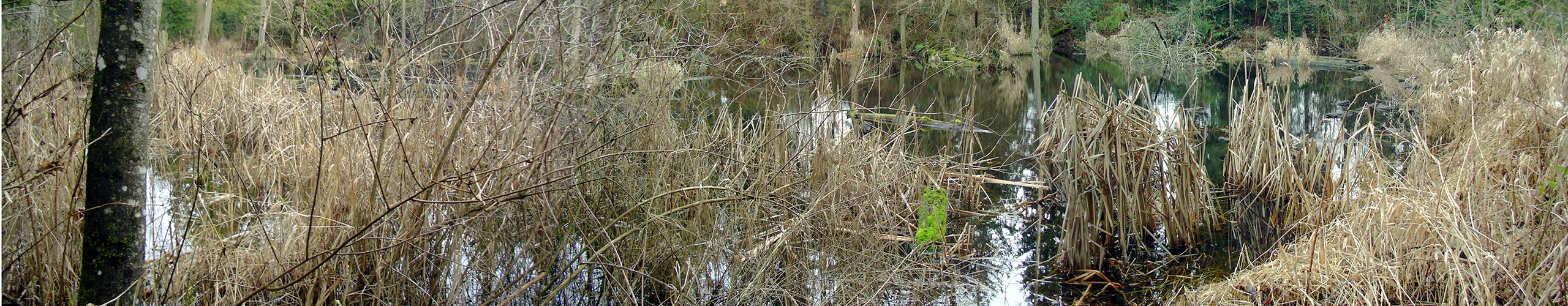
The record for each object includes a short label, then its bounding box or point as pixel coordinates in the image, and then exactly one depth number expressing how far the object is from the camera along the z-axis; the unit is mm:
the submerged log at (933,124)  8098
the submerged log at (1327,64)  17250
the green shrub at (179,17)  15609
